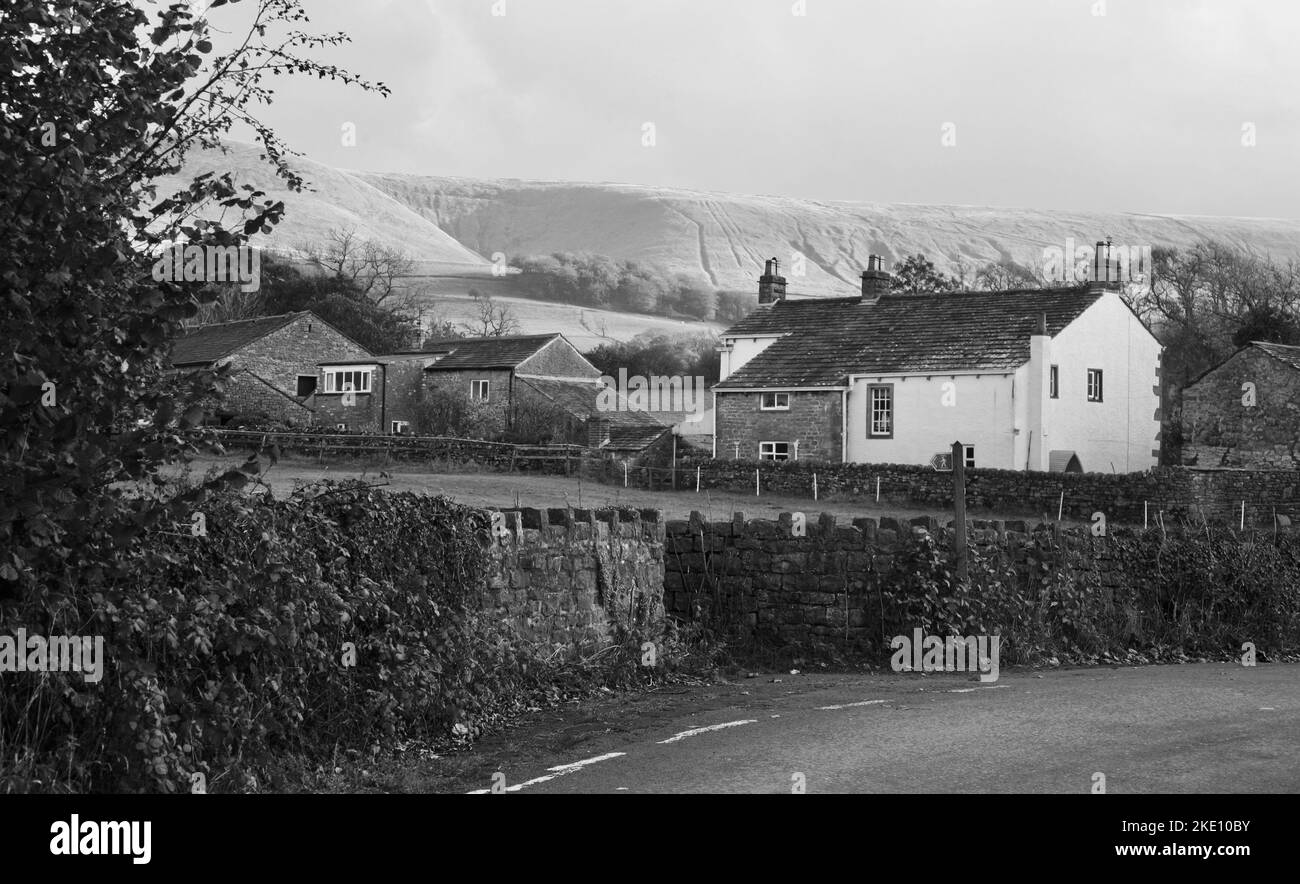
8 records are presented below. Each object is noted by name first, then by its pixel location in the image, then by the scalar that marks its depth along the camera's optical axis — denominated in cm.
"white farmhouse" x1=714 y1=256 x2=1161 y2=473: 4684
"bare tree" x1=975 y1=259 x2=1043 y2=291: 9650
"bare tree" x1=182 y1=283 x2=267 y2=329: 9000
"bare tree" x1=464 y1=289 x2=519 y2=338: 13150
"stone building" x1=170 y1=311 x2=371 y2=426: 6431
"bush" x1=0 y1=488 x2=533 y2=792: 828
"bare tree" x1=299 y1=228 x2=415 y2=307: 10867
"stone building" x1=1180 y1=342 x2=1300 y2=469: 4634
